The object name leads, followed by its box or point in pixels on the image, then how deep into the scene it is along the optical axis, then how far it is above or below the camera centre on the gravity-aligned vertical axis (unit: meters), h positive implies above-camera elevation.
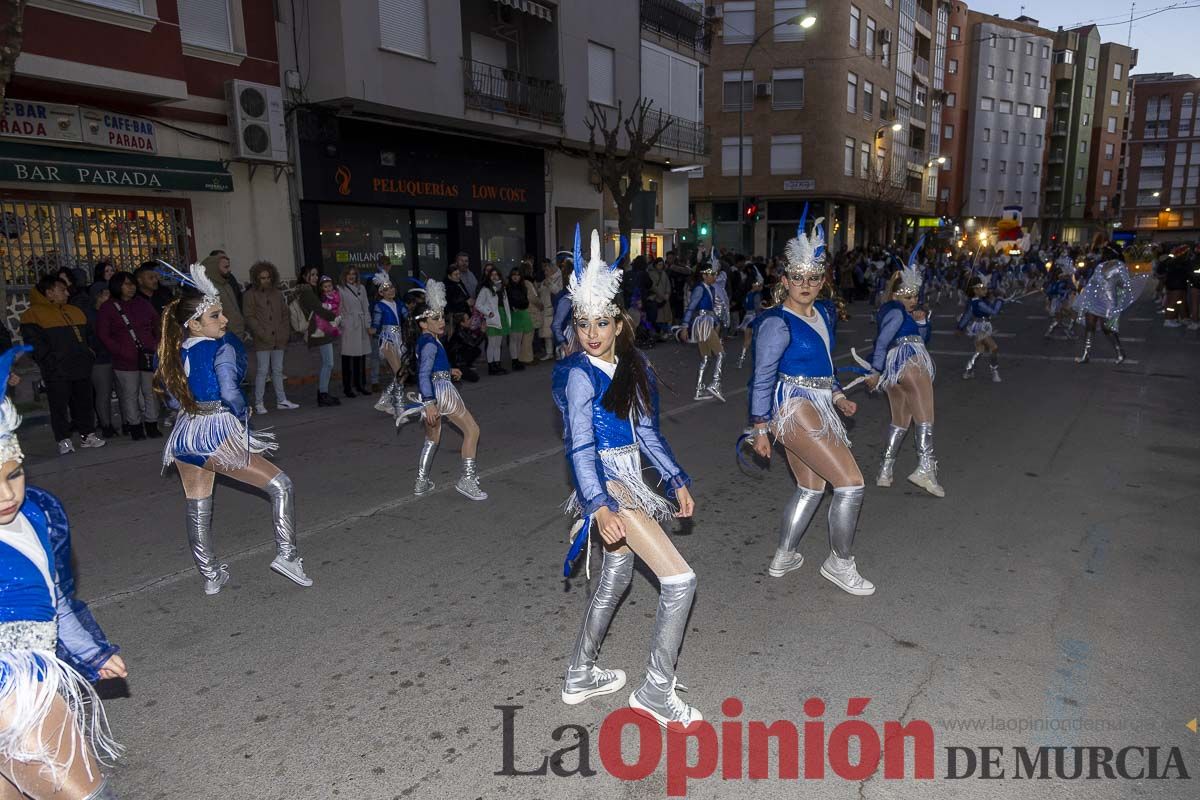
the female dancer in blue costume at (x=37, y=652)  2.22 -1.17
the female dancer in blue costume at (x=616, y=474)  3.23 -0.96
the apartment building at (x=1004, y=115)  59.75 +10.01
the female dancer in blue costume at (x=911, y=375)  6.48 -1.08
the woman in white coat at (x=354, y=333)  11.38 -1.18
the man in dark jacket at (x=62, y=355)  8.31 -1.07
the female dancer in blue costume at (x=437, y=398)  6.53 -1.24
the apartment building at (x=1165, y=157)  80.69 +8.77
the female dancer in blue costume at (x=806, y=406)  4.47 -0.93
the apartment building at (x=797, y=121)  37.66 +6.18
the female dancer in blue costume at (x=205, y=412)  4.50 -0.92
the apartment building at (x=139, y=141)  10.93 +1.75
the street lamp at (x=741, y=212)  23.08 +1.36
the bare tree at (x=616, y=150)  20.25 +2.51
